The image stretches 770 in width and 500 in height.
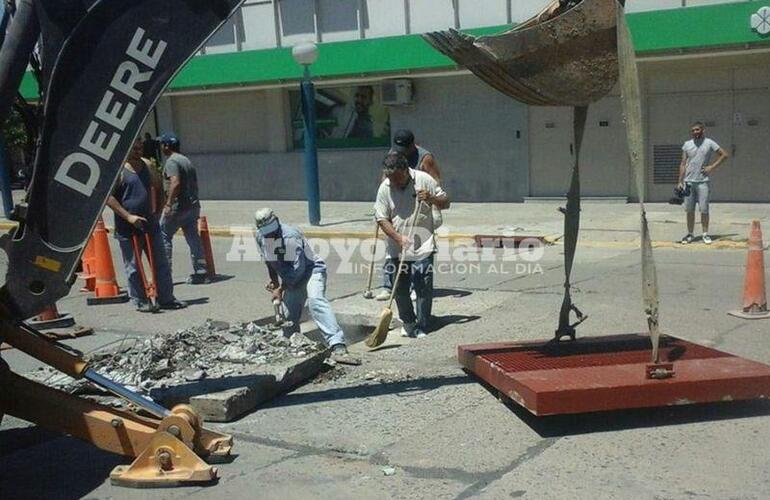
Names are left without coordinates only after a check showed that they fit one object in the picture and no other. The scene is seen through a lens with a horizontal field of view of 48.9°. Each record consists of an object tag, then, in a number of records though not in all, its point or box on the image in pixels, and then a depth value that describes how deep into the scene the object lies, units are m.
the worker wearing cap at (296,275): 7.25
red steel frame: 5.18
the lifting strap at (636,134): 5.16
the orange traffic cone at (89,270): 11.29
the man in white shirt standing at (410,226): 7.81
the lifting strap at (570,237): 6.23
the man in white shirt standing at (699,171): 12.43
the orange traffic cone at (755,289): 8.12
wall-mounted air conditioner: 19.06
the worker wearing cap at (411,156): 9.13
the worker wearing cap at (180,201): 10.90
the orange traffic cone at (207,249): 11.63
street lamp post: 14.95
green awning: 15.09
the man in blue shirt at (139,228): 9.40
